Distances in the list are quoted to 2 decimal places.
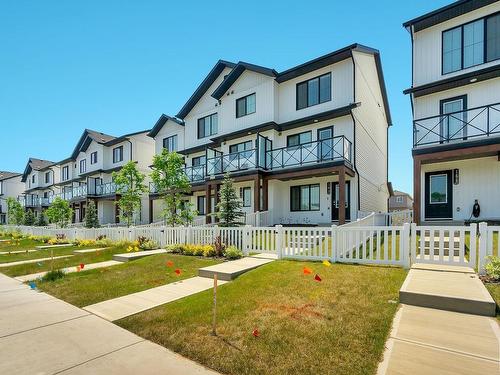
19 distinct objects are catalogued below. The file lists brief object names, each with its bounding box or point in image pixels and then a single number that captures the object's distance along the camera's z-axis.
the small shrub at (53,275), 8.46
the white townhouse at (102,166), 31.02
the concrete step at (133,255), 11.30
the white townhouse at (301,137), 16.28
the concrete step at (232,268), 7.60
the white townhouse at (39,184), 44.91
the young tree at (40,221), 37.62
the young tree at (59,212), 29.08
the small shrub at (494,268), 5.99
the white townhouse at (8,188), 55.94
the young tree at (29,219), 38.19
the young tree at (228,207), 13.71
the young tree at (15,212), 39.38
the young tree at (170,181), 16.72
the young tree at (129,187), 20.64
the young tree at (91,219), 26.84
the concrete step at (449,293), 4.49
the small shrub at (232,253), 10.38
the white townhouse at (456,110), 12.41
